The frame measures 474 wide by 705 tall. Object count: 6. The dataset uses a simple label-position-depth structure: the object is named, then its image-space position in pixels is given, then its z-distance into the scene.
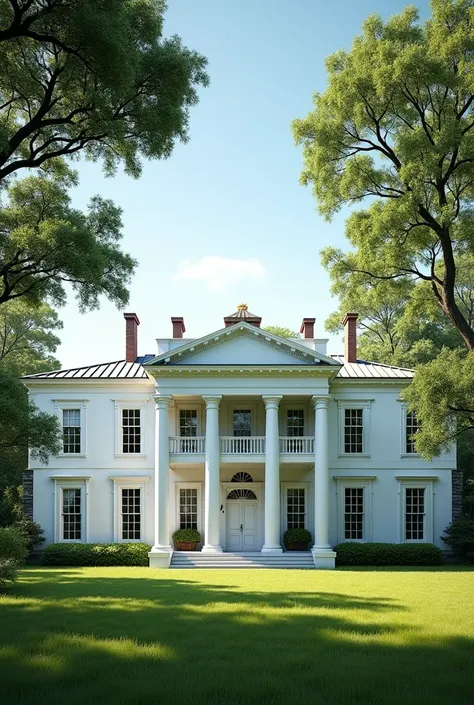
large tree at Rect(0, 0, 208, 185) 13.09
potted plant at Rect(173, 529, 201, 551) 28.50
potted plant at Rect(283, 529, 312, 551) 28.52
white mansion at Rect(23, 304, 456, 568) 29.14
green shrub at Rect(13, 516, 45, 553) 27.75
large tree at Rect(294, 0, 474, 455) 19.48
